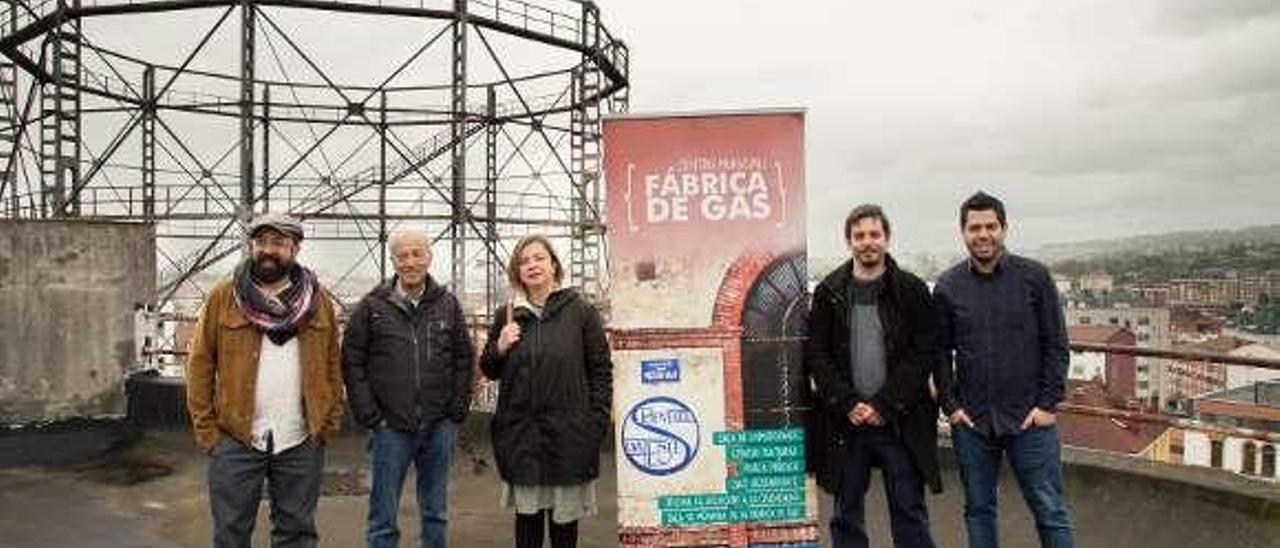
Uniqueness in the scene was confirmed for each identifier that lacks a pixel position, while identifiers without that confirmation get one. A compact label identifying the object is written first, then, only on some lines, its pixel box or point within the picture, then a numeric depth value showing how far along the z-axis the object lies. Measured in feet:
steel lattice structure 61.05
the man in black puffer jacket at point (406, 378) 14.90
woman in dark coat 14.05
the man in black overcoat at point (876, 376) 13.79
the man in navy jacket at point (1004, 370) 13.67
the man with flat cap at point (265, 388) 13.41
